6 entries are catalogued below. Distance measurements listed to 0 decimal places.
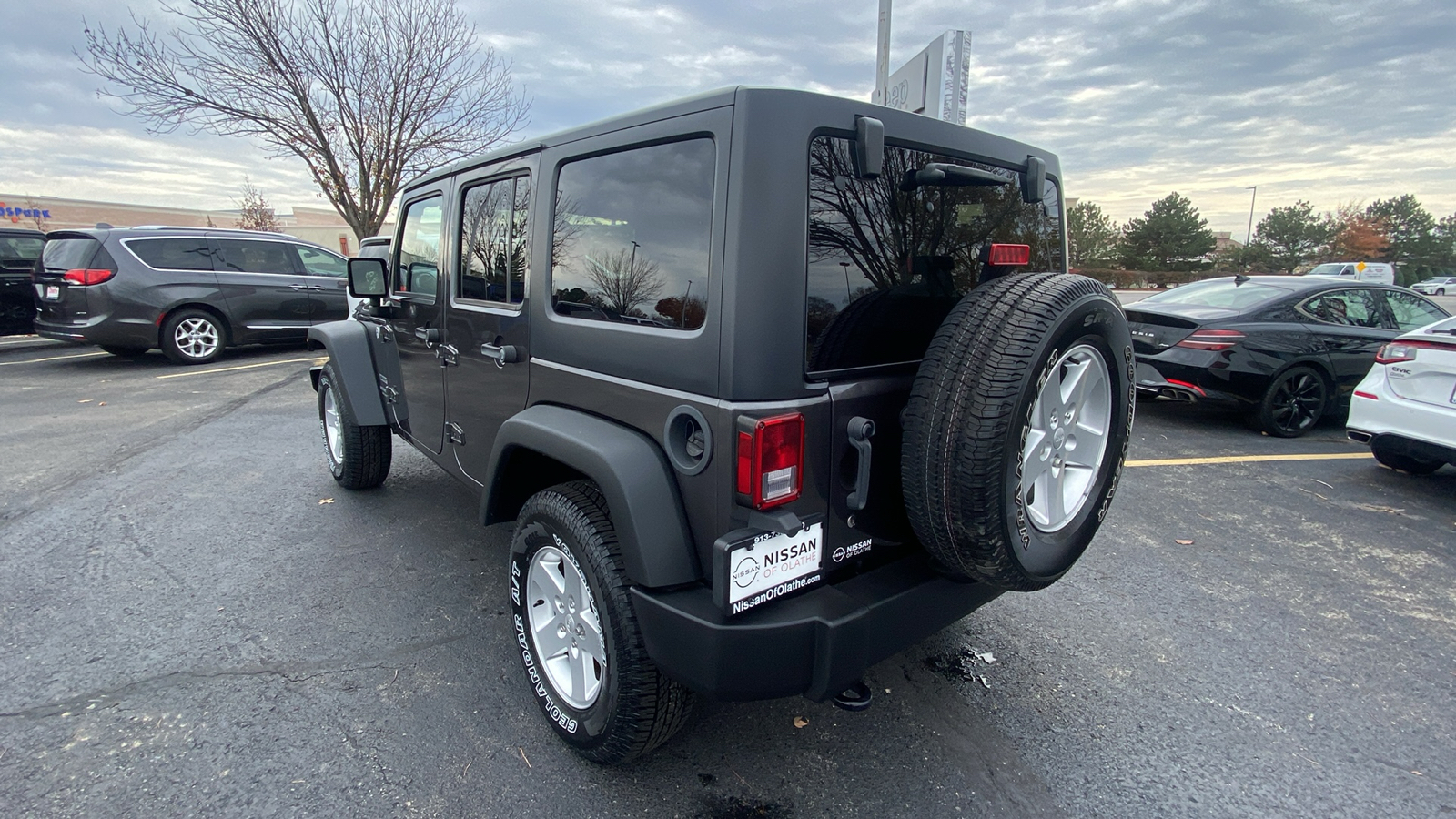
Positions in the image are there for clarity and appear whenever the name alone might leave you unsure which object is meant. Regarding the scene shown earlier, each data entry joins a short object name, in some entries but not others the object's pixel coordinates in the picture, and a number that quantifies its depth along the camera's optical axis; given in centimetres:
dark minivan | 872
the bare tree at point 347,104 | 1494
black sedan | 600
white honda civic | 428
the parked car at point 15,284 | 981
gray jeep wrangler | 175
